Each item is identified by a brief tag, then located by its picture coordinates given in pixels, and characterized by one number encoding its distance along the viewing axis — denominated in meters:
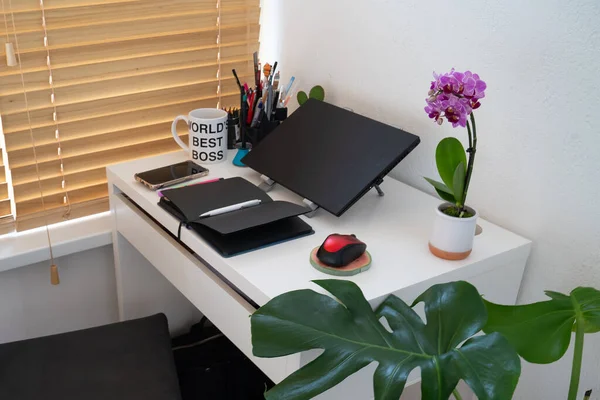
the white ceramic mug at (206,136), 1.33
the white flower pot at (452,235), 1.00
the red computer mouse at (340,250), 0.97
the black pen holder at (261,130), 1.37
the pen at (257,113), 1.37
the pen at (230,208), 1.10
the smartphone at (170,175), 1.25
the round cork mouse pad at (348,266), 0.96
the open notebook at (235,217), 1.04
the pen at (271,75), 1.37
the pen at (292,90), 1.55
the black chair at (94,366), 1.10
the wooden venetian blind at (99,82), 1.30
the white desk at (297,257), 0.96
